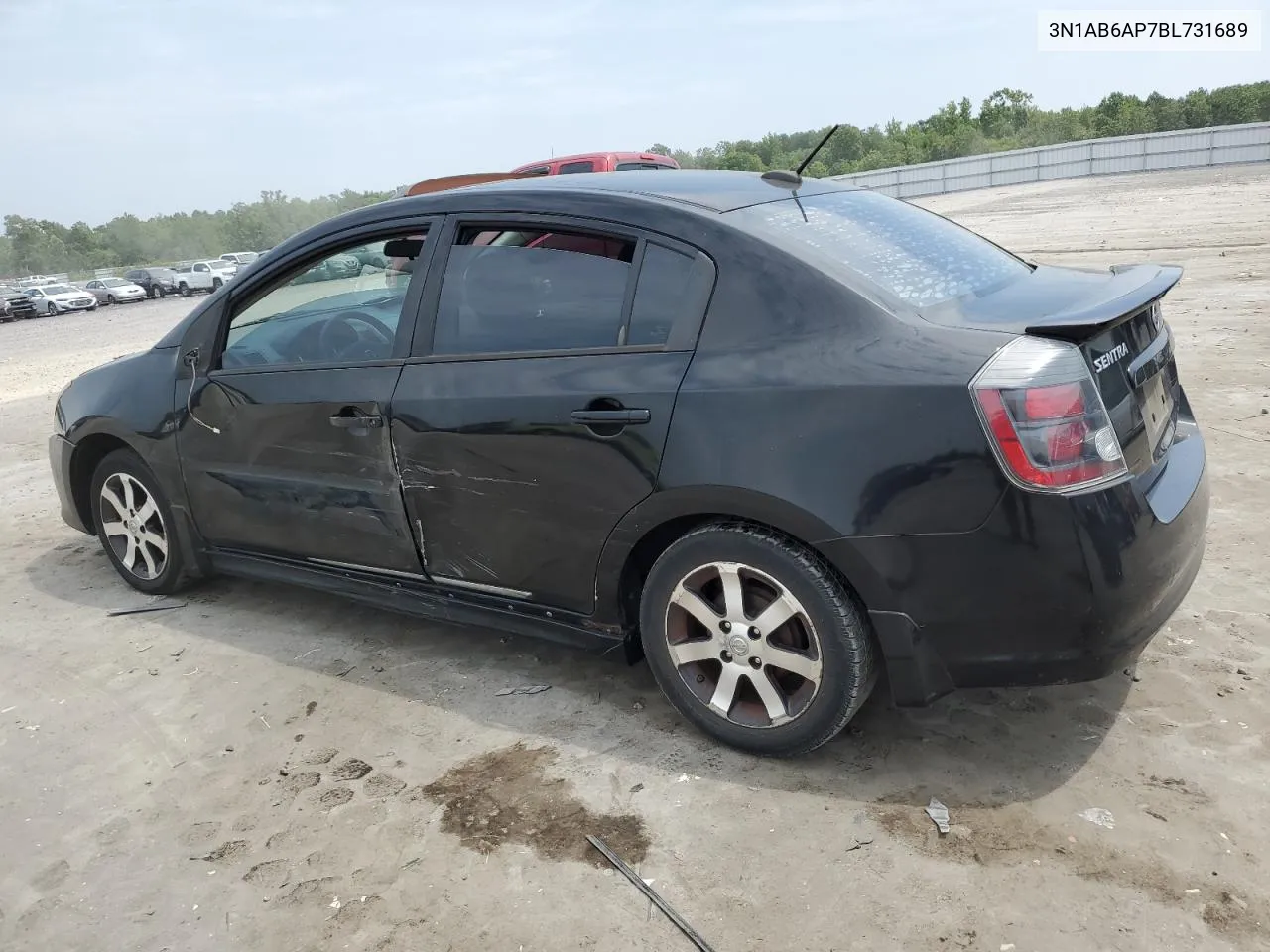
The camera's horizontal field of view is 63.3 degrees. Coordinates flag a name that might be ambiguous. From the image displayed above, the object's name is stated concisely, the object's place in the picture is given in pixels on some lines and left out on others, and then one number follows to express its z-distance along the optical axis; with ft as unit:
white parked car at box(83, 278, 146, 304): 139.95
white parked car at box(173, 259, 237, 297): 142.31
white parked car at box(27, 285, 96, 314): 127.44
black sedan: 8.63
